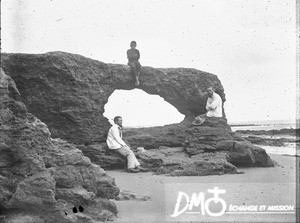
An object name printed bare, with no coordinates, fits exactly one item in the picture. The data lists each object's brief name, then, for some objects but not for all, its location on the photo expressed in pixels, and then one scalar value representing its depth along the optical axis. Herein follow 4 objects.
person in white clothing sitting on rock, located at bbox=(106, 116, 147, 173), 7.36
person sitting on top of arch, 7.58
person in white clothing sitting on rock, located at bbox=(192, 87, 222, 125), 8.66
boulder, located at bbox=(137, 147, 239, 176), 6.80
